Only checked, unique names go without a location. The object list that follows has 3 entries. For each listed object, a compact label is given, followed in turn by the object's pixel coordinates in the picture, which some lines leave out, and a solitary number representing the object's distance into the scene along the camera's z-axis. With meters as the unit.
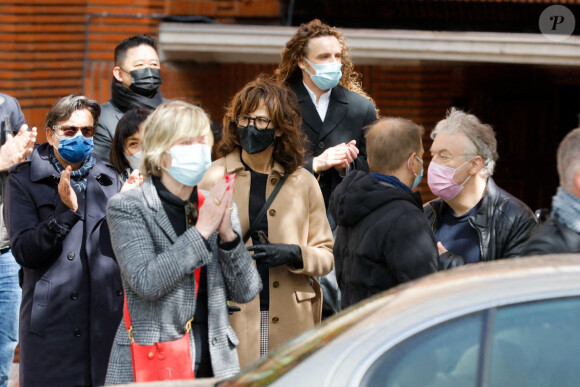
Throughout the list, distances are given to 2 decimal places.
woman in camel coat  8.73
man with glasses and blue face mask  9.06
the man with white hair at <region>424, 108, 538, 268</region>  8.93
